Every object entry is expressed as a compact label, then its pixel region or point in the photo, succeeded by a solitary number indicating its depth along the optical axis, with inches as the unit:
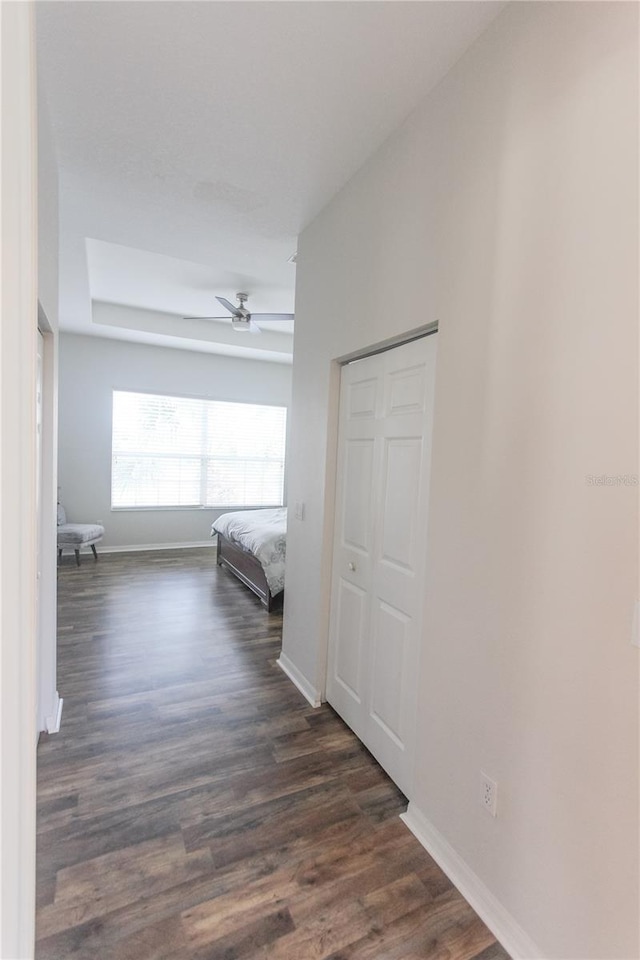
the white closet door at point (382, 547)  74.4
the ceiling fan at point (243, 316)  160.4
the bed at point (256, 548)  161.6
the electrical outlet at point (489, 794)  55.2
